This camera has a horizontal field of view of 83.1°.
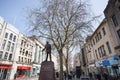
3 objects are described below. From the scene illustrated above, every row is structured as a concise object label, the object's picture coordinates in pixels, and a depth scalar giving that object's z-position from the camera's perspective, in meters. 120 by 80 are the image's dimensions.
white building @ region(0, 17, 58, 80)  18.39
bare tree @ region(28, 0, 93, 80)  10.90
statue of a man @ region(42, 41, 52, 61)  8.11
